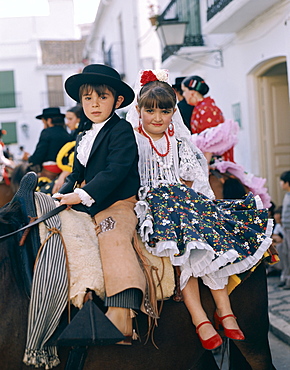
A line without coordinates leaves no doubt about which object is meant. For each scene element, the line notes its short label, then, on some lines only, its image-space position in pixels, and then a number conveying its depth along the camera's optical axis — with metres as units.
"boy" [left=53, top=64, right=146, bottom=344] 3.16
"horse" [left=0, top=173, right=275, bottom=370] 3.08
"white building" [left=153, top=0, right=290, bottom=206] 9.02
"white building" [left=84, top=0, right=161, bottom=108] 18.70
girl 3.40
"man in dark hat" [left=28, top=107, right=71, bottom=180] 7.79
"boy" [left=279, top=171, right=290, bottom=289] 8.02
